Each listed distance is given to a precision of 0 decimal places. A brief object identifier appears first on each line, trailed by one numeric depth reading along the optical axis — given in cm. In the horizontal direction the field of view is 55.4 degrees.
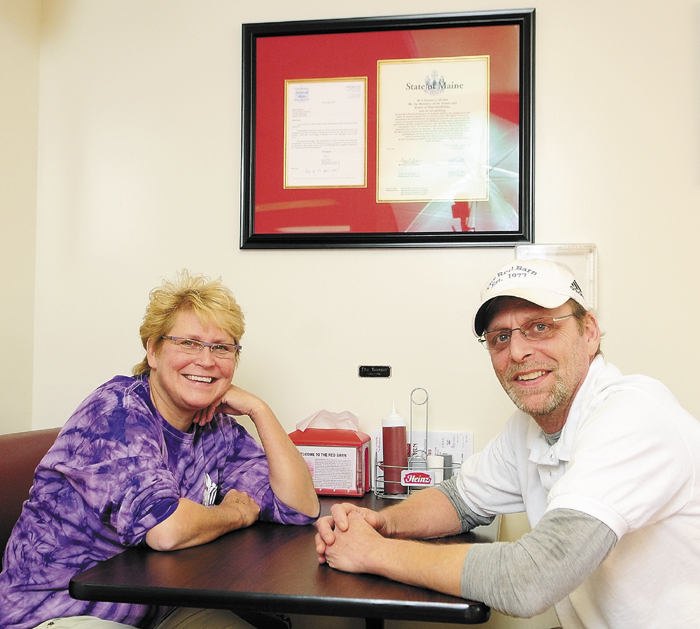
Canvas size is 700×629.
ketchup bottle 194
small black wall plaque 213
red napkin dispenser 194
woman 136
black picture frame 207
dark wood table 104
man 102
